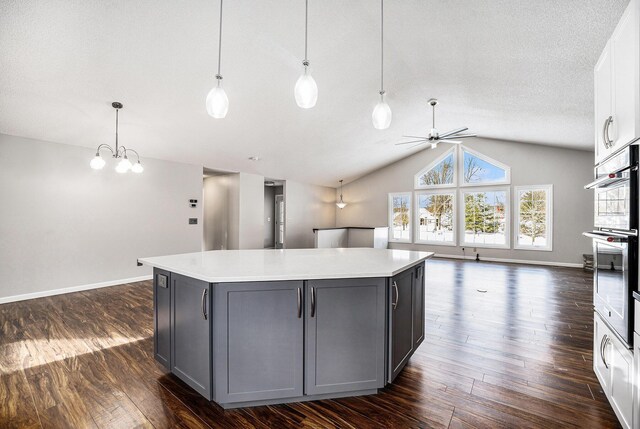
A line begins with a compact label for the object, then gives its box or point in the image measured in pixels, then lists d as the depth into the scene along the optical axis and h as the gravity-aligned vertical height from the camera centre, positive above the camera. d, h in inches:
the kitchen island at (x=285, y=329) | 70.9 -29.0
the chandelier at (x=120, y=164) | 132.4 +23.5
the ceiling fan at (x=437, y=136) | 198.2 +54.0
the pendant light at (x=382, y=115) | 86.0 +29.4
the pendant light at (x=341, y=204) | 412.2 +14.6
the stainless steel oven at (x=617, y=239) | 58.8 -5.3
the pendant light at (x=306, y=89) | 70.9 +30.5
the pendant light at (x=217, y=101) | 73.5 +28.6
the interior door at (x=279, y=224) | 387.4 -13.5
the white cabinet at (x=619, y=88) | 57.7 +29.0
